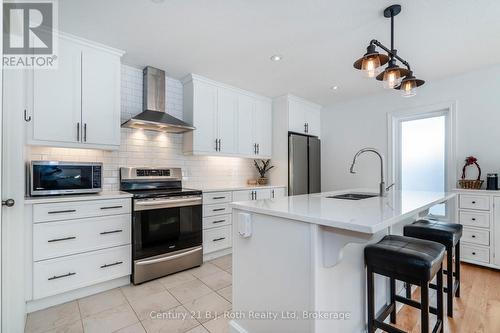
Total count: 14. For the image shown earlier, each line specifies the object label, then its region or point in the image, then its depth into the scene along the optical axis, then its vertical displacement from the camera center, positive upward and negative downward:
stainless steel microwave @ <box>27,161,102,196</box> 2.21 -0.10
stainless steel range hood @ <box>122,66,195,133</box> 2.98 +0.80
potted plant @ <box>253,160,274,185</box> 4.45 +0.00
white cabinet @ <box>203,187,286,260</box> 3.21 -0.73
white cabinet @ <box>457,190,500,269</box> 2.88 -0.71
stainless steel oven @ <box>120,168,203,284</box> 2.57 -0.65
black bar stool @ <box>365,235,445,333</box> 1.38 -0.59
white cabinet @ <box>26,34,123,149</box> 2.30 +0.69
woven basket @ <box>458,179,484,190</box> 3.05 -0.21
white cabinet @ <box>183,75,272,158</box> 3.46 +0.74
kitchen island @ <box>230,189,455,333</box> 1.32 -0.58
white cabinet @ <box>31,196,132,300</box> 2.09 -0.70
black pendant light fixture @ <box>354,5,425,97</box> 1.77 +0.74
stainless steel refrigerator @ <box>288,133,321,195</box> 4.20 +0.06
